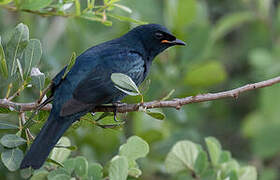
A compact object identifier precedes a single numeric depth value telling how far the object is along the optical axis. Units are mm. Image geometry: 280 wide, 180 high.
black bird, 6613
